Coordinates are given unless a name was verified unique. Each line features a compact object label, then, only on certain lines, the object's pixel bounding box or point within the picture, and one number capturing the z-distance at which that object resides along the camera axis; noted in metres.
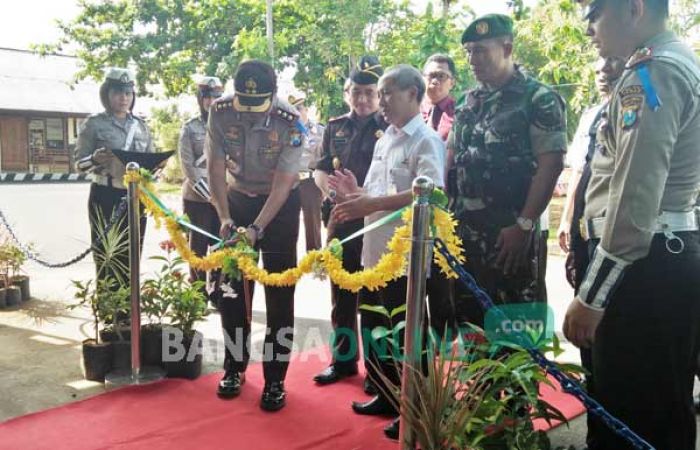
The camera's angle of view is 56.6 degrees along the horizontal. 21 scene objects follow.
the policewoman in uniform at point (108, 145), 4.33
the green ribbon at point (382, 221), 2.59
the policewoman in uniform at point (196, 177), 5.18
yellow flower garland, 2.54
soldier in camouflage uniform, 2.72
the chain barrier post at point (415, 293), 2.27
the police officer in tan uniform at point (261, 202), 3.34
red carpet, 2.84
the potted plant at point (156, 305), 3.68
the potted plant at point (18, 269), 5.38
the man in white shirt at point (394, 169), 2.90
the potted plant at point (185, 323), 3.65
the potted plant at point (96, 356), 3.60
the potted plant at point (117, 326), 3.67
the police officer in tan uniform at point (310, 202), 6.41
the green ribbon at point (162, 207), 3.61
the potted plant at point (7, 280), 5.23
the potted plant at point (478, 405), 2.10
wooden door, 22.58
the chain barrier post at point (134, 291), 3.52
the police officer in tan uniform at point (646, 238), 1.69
